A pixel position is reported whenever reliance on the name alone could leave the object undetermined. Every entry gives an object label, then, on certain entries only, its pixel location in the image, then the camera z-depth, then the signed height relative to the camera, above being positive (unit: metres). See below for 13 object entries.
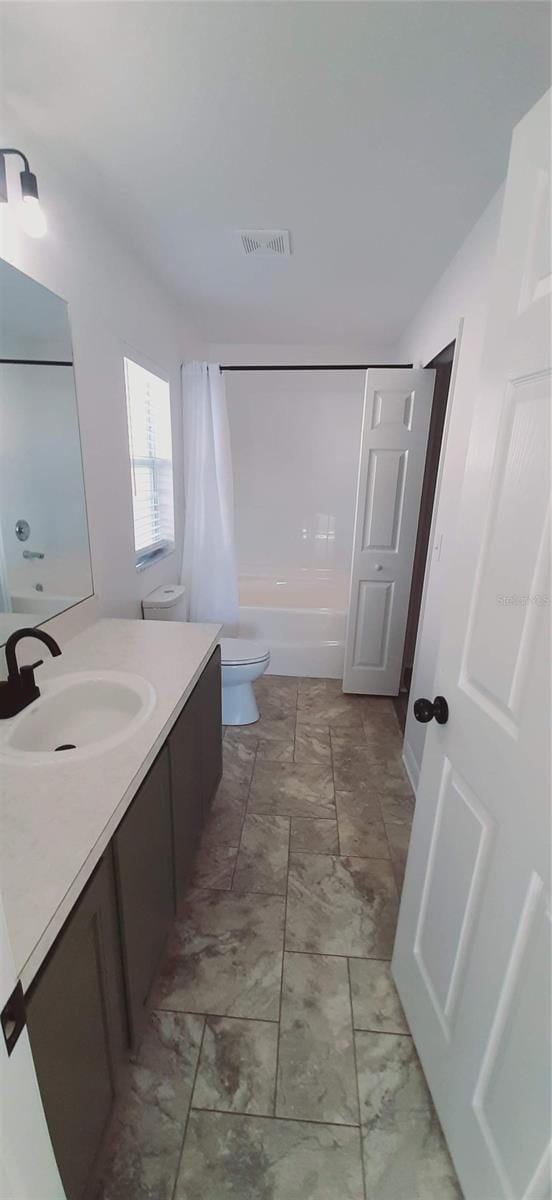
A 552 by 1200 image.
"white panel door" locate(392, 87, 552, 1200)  0.69 -0.48
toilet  2.35 -0.95
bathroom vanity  0.68 -0.76
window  2.26 +0.11
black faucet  1.07 -0.52
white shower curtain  2.81 -0.13
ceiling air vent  1.75 +0.96
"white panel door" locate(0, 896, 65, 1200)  0.44 -0.67
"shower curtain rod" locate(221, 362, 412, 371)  2.92 +0.77
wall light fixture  1.10 +0.68
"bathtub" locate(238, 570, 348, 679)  3.18 -1.07
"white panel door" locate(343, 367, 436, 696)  2.50 -0.20
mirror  1.28 +0.05
